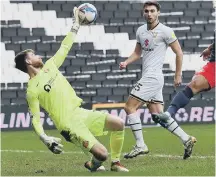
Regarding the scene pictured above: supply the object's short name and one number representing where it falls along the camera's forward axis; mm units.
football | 18766
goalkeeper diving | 17219
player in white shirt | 20656
